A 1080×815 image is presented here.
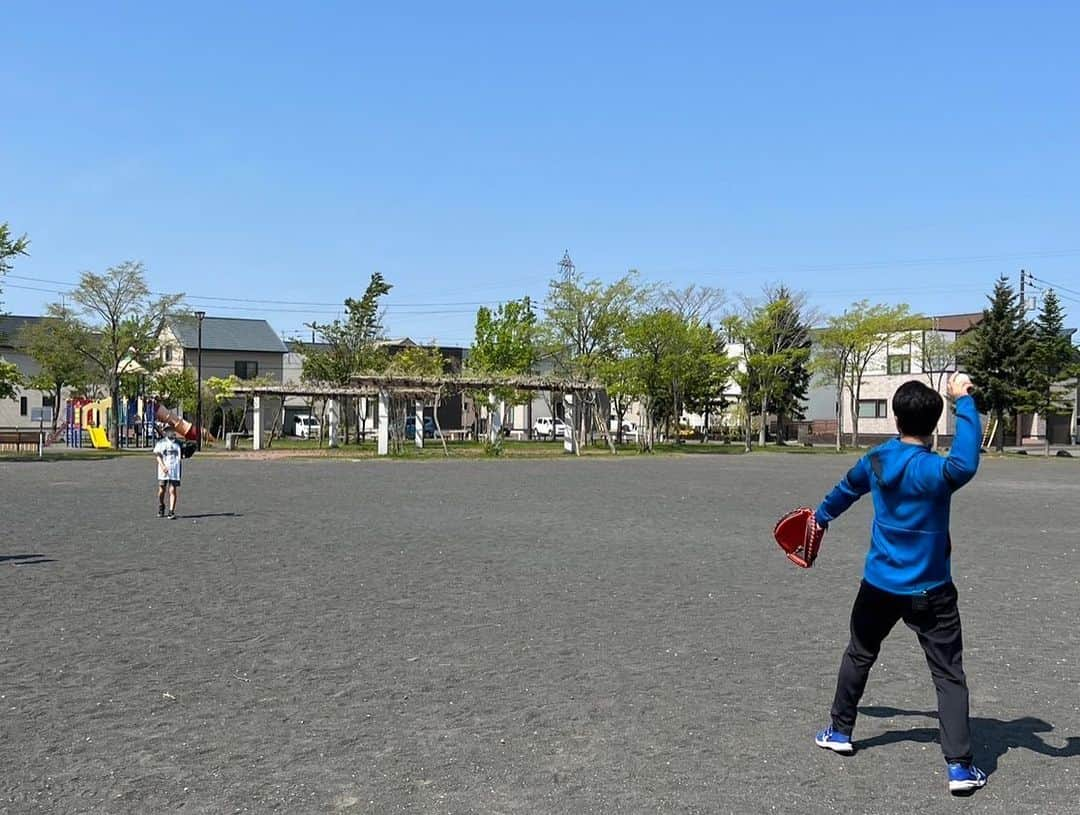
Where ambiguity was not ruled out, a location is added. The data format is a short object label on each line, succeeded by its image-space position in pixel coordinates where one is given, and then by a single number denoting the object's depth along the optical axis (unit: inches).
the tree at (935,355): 2250.2
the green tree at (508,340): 2229.3
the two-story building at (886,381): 2243.6
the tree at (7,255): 1368.5
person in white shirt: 613.6
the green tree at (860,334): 2044.8
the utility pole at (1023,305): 2063.2
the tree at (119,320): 1795.0
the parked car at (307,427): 2610.7
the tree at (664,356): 1934.1
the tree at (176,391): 2123.8
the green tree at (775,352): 2121.1
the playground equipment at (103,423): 1909.4
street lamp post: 1987.7
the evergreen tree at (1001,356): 2015.3
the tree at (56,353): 1968.1
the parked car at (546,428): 2797.7
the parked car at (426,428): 2435.7
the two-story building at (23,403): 2829.7
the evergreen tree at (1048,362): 1998.0
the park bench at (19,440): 1697.8
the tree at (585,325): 2174.0
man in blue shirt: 173.6
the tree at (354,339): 2081.7
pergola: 1643.7
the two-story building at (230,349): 2829.7
